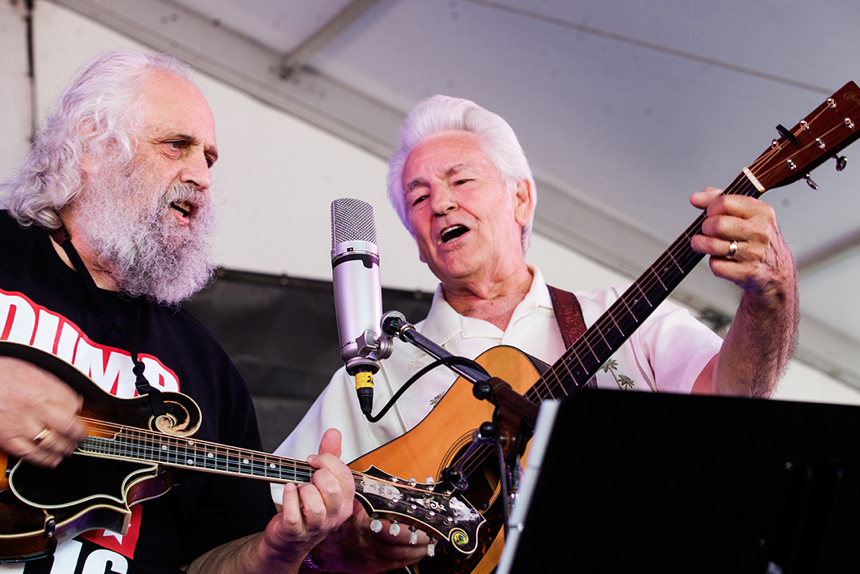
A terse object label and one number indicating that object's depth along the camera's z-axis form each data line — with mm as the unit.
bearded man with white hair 1556
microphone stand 1260
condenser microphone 1561
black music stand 1007
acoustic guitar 1682
